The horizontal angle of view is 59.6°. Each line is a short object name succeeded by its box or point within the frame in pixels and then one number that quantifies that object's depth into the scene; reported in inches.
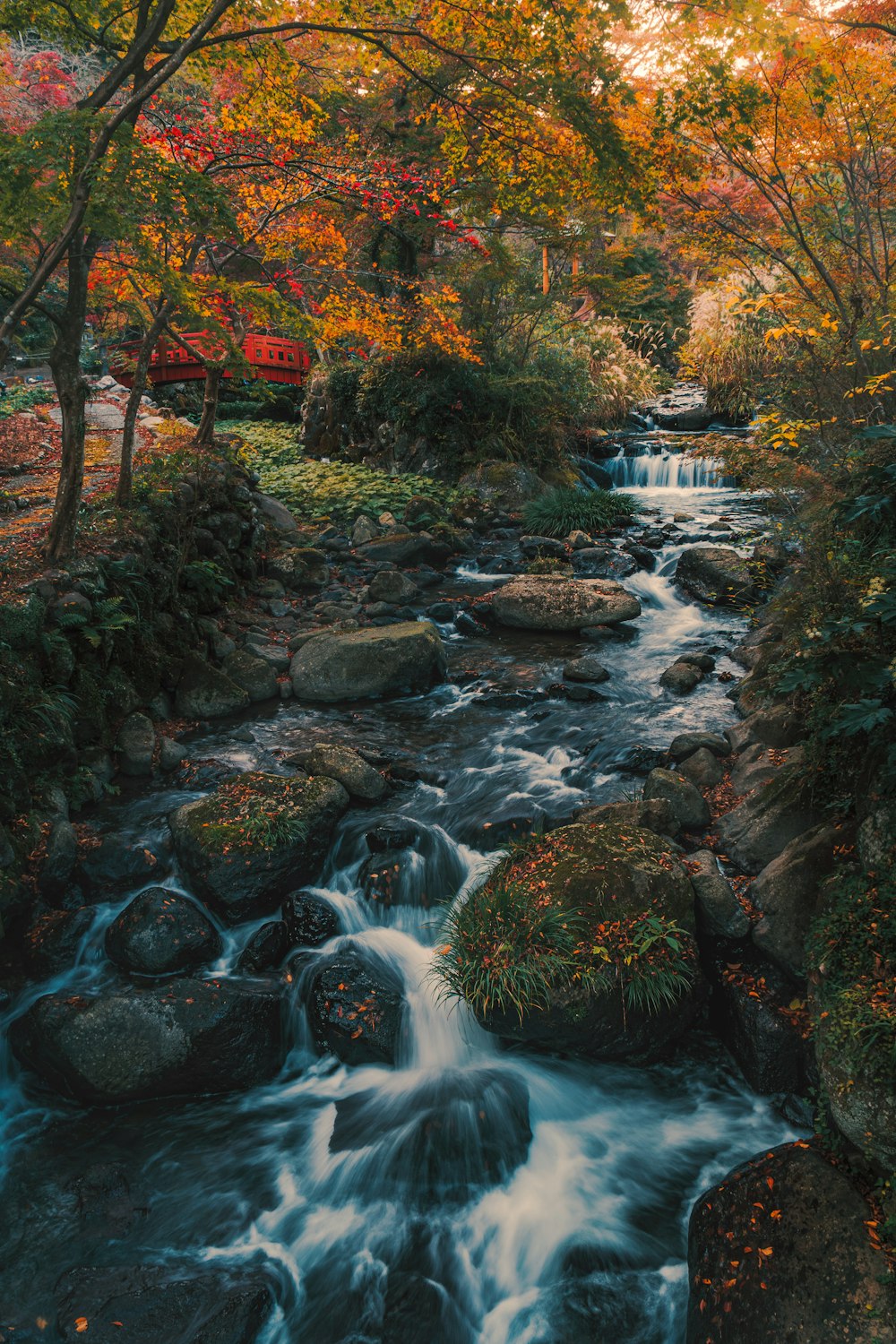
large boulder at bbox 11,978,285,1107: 167.8
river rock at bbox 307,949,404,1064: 181.5
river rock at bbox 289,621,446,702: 330.0
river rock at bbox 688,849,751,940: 180.2
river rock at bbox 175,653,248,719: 312.0
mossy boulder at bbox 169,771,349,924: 209.3
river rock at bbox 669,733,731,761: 253.8
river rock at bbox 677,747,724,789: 240.1
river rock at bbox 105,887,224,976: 194.4
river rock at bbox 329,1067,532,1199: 158.7
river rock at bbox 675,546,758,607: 406.9
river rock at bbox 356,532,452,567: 496.7
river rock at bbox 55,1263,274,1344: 127.6
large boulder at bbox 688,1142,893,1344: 114.2
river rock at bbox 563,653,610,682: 336.5
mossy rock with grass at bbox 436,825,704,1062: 167.2
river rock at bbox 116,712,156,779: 268.2
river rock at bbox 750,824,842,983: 170.2
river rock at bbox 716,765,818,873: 197.9
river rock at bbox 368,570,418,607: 432.1
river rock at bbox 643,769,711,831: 219.3
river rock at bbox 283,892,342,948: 206.1
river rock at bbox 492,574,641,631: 393.1
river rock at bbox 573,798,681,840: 214.1
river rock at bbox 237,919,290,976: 197.3
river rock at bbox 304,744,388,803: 254.2
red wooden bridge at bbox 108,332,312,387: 744.3
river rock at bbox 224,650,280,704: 328.8
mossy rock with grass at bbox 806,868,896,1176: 125.3
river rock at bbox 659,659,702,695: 320.9
